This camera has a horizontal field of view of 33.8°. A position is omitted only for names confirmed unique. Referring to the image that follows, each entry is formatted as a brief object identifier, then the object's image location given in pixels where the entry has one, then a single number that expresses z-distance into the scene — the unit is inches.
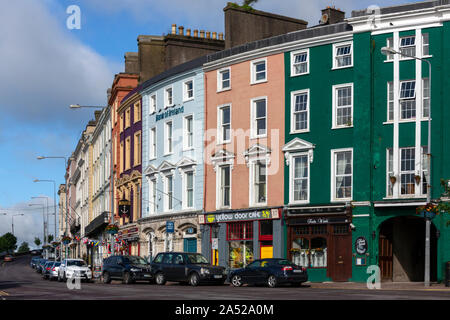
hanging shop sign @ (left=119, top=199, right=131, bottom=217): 2258.9
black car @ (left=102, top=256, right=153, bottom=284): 1554.0
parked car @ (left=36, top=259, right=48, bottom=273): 2879.7
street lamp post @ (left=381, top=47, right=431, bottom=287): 1290.6
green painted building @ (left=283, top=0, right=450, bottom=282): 1430.9
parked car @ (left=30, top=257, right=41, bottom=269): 3672.7
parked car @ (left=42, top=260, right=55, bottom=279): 2167.4
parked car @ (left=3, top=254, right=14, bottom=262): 5334.6
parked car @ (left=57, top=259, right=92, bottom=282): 1811.0
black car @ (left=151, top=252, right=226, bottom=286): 1414.9
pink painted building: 1674.5
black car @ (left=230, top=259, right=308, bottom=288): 1305.4
